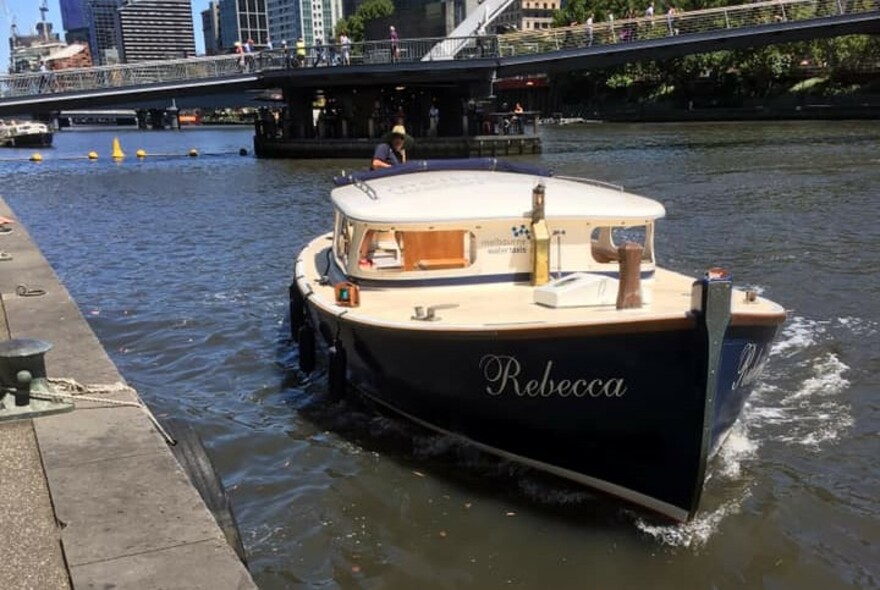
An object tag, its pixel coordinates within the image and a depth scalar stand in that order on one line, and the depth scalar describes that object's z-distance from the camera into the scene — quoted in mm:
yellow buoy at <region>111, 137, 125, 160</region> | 60109
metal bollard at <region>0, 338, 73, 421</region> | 6293
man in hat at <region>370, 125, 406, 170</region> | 12859
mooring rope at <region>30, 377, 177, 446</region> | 6676
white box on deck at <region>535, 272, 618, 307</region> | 7957
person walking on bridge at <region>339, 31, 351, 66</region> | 50188
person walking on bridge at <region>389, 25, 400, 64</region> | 49125
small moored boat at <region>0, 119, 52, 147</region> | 84250
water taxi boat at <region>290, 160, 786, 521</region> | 6871
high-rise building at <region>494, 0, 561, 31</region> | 183000
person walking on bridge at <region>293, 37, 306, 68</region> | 51219
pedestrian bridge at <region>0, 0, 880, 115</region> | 49062
